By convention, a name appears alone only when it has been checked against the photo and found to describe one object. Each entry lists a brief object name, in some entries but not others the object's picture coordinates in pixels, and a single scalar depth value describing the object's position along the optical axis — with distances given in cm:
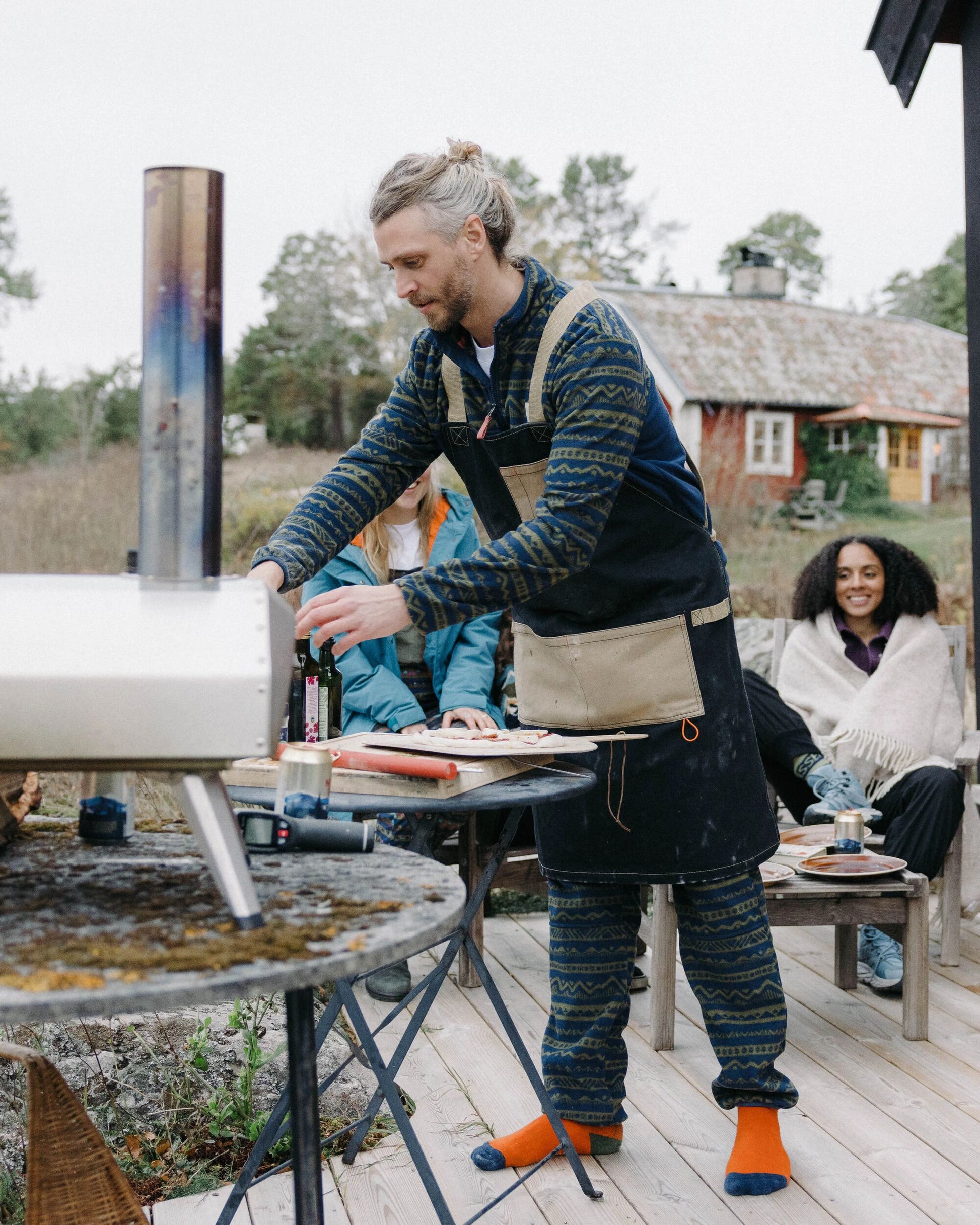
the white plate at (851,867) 289
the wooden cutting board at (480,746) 175
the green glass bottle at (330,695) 257
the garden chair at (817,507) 1914
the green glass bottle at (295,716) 244
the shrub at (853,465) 2061
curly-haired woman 343
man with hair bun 179
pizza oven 104
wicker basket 137
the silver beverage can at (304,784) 146
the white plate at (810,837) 323
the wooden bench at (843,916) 282
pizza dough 184
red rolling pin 163
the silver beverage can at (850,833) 314
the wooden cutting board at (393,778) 164
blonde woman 331
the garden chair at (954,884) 344
